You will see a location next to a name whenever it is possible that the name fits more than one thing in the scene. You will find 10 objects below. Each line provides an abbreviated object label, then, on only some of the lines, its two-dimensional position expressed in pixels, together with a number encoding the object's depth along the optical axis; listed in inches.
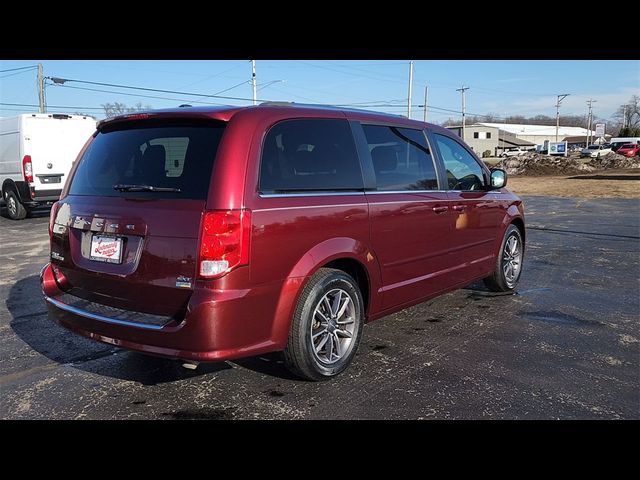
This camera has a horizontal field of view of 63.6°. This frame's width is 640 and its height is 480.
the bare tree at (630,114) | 5036.9
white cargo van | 497.4
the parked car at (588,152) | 2450.3
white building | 5171.3
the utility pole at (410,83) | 1780.3
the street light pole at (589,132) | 4152.3
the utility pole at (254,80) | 1384.1
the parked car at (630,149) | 1988.6
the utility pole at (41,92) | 1393.9
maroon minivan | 115.8
